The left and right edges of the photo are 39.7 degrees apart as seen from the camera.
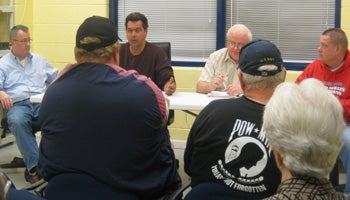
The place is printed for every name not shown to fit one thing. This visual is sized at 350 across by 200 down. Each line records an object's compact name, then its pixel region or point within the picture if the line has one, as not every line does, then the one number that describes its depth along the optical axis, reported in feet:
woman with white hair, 3.85
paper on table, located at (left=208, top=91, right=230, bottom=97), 11.53
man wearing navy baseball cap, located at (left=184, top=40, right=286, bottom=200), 5.62
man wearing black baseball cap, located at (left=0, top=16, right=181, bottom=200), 5.88
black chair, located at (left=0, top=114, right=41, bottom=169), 12.57
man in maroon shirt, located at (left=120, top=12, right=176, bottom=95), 12.66
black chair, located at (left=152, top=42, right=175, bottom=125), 13.56
